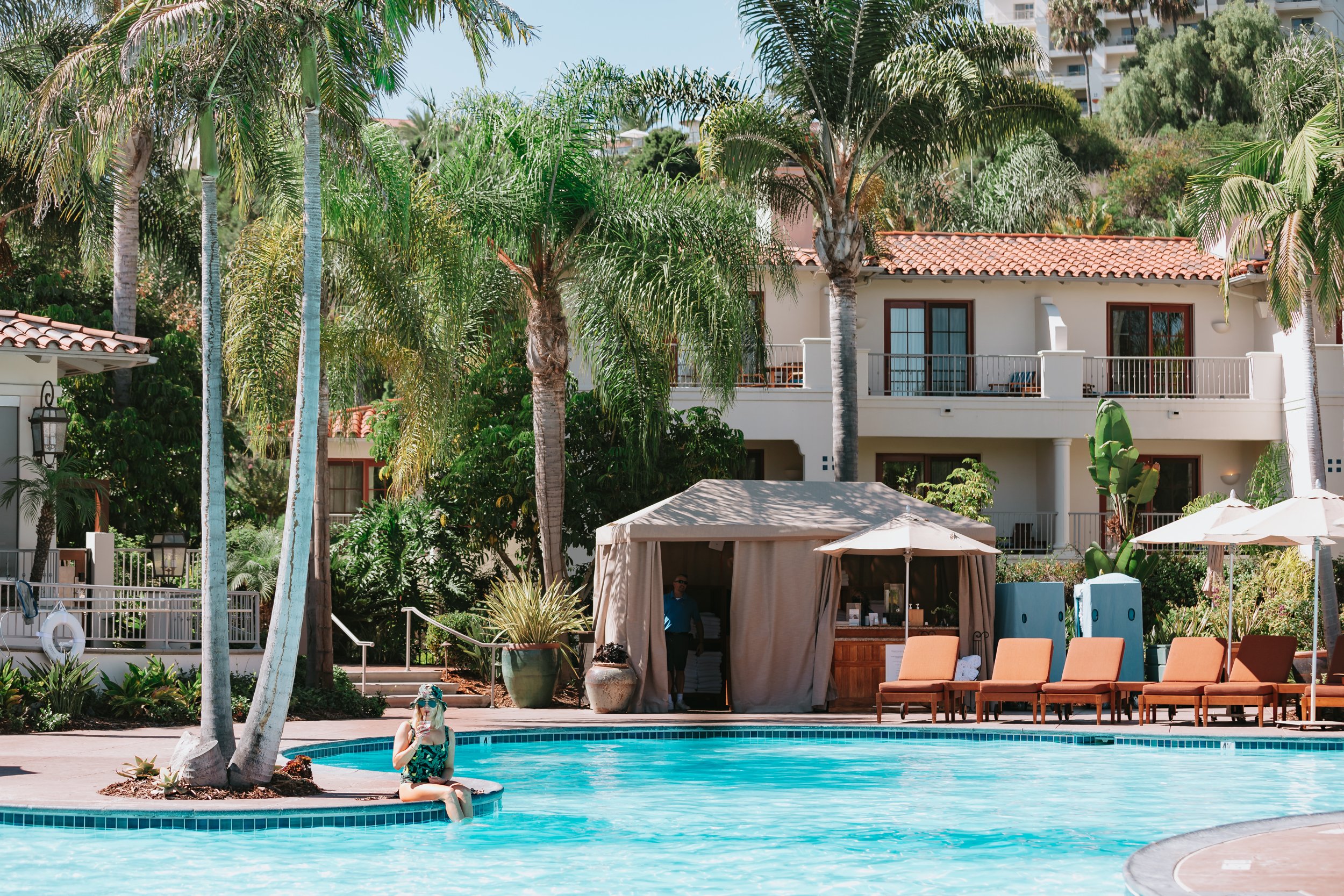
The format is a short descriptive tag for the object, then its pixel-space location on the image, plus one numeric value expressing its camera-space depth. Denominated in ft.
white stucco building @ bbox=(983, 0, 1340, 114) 297.33
